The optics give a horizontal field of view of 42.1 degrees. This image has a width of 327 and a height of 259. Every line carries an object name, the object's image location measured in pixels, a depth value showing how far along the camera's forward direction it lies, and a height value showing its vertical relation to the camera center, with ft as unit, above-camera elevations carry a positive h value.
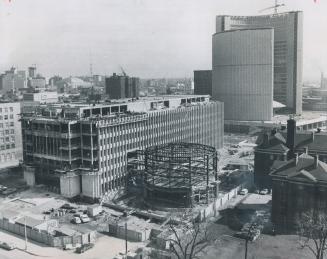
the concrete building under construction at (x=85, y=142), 392.68 -56.44
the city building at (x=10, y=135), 564.71 -67.85
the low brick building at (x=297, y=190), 303.07 -78.81
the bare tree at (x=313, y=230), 255.66 -96.70
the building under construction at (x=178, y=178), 369.09 -84.81
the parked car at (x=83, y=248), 287.89 -111.59
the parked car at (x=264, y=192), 412.03 -106.17
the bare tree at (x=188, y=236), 264.93 -107.52
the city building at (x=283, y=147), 405.80 -63.30
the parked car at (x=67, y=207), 377.13 -108.13
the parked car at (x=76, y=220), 343.46 -109.40
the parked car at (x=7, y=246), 292.20 -110.46
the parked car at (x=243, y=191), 411.83 -105.89
